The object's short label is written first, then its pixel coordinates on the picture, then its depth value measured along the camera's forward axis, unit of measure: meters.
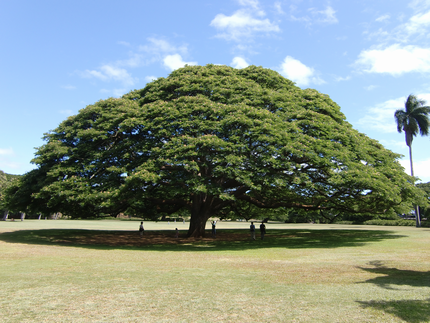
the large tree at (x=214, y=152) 19.31
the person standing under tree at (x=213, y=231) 29.45
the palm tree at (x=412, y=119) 49.28
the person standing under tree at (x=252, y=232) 27.17
